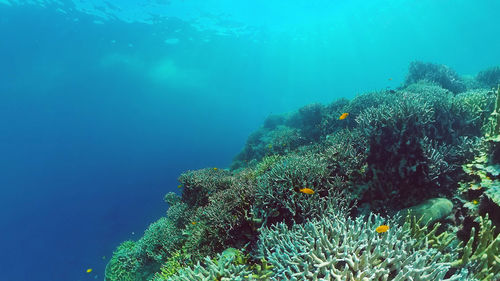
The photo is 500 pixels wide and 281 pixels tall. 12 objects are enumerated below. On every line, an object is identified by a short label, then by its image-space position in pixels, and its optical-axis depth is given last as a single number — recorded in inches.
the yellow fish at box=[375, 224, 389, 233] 117.2
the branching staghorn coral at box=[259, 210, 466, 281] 95.7
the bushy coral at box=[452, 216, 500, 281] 103.9
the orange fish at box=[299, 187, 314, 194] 169.0
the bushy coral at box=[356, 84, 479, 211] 174.7
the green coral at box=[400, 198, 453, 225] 145.6
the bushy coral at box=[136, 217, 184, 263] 273.4
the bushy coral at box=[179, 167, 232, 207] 306.3
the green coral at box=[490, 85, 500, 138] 156.4
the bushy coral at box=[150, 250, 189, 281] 198.3
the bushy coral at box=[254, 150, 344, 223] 175.6
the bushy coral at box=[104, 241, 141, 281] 337.4
